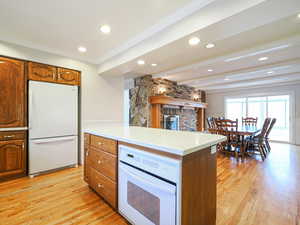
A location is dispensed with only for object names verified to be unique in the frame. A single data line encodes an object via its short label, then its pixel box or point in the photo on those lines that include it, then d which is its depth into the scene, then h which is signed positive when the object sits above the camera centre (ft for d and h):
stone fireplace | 15.88 +1.72
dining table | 11.35 -1.65
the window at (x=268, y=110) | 19.35 +0.41
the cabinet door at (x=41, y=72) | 8.61 +2.50
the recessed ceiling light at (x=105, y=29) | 6.94 +4.12
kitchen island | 3.43 -1.81
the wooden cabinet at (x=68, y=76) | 9.66 +2.50
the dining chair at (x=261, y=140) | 12.12 -2.48
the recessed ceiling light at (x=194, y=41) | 6.24 +3.21
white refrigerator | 8.55 -0.89
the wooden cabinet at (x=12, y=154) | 7.84 -2.37
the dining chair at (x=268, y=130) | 12.82 -1.63
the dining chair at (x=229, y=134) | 12.16 -1.90
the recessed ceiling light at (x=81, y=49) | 9.06 +4.10
